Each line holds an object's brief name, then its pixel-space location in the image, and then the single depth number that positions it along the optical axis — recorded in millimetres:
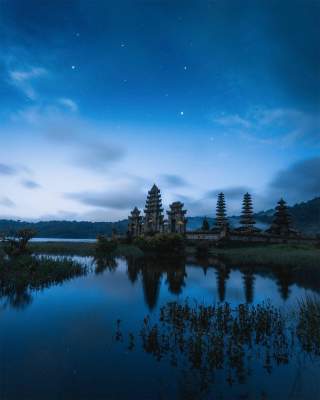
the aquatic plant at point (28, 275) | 14953
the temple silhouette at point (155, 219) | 55519
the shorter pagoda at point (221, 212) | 61756
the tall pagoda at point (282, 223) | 59406
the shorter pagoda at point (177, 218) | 54719
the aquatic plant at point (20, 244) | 23016
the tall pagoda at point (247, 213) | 58688
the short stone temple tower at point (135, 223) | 66062
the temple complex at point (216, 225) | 50812
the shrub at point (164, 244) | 41625
